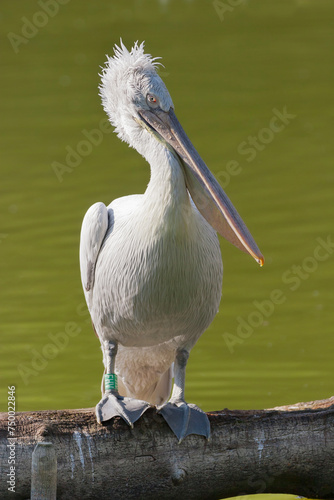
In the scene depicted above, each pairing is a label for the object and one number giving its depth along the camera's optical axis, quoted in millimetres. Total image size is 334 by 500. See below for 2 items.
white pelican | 8984
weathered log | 8789
